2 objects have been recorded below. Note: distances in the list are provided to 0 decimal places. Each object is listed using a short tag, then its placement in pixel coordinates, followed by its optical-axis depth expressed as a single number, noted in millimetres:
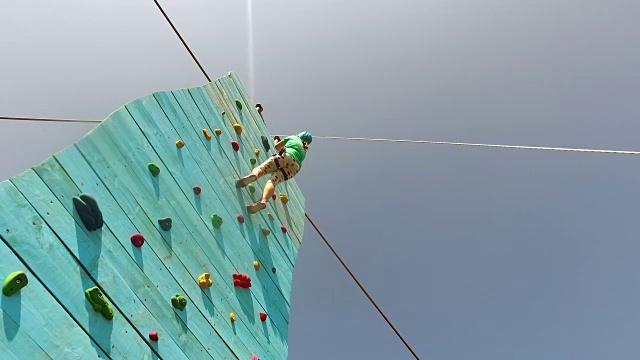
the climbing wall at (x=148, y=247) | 1971
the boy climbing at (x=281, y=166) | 4020
